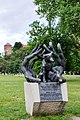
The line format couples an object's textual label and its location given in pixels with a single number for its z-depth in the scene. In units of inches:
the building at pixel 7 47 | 3129.3
